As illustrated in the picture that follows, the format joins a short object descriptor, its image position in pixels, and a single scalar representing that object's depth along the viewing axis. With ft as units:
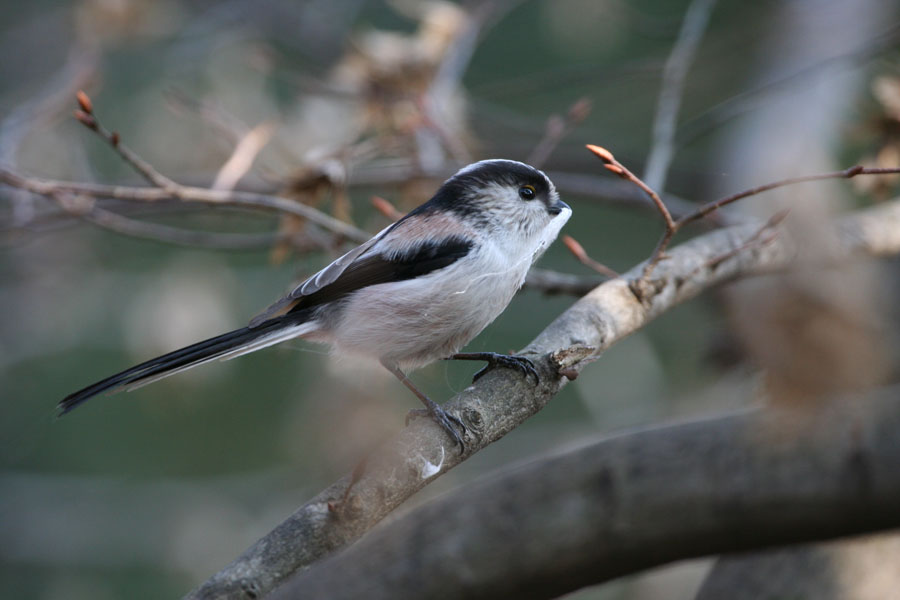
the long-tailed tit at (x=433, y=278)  15.58
